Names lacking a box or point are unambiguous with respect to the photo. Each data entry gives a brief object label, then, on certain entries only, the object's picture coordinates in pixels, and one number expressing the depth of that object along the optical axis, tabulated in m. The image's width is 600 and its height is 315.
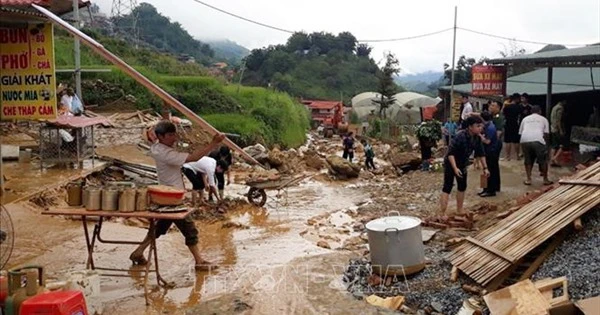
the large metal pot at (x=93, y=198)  6.89
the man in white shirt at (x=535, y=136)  11.71
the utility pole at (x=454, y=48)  18.28
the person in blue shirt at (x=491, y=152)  11.55
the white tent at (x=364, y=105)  49.59
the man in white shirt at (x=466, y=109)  17.30
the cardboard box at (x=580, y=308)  5.00
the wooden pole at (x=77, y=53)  13.72
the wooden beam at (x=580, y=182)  7.40
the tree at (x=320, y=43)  78.31
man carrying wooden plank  7.45
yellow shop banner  7.50
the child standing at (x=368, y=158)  21.33
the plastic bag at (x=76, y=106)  16.19
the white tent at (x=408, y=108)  43.98
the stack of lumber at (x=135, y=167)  14.66
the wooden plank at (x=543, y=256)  6.57
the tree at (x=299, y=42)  77.12
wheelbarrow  13.63
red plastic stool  5.04
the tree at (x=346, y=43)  79.69
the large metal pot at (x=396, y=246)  7.16
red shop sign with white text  16.98
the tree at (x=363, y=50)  80.81
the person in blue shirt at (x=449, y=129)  17.61
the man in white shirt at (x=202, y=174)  12.16
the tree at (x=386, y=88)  45.03
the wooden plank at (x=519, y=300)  5.35
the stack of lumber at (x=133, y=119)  22.06
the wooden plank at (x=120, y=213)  6.70
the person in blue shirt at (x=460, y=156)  9.44
